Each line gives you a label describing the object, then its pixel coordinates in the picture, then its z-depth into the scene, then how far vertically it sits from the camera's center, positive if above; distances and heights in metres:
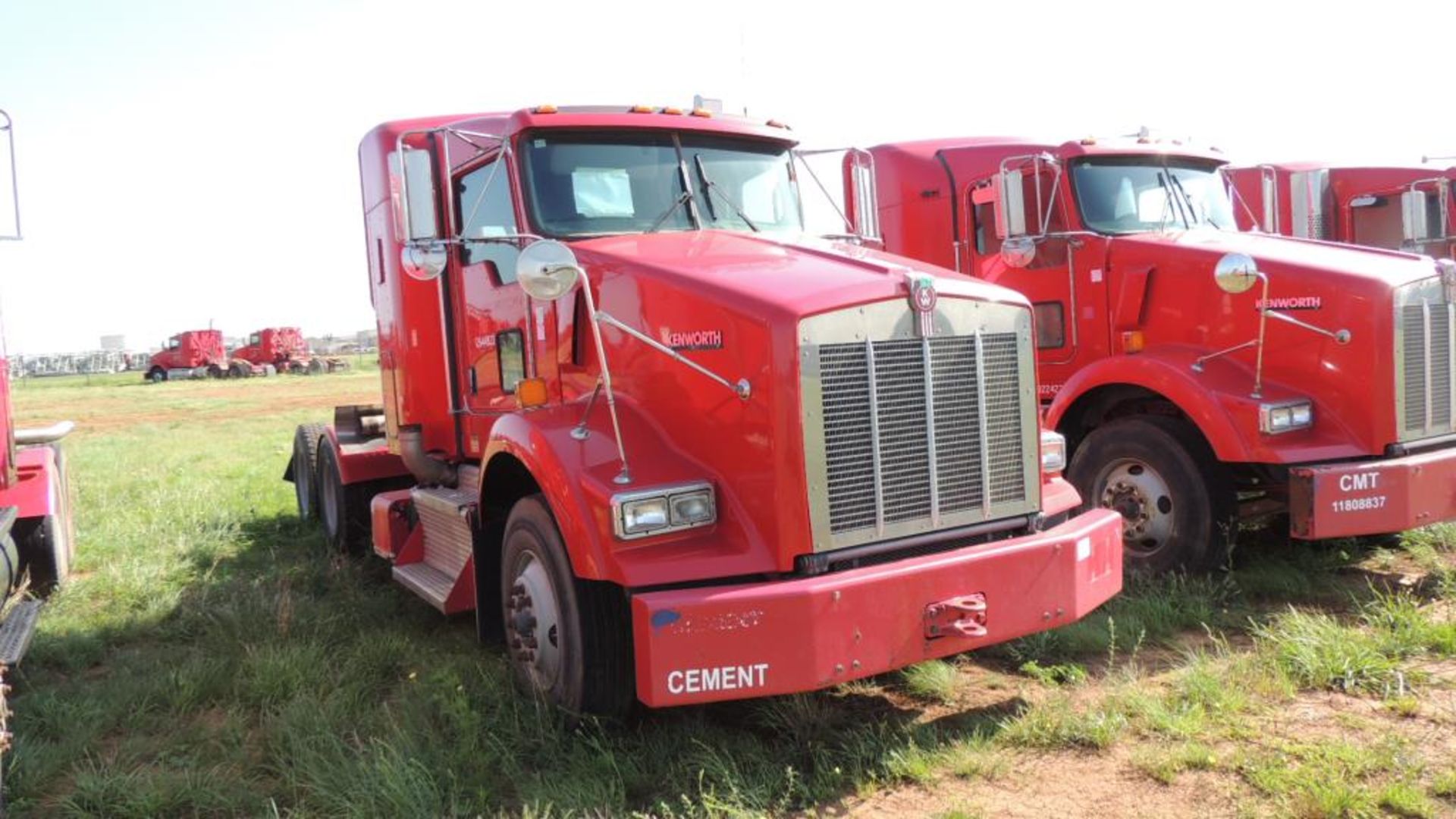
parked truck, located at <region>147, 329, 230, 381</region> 51.88 +0.11
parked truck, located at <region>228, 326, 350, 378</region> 53.44 +0.06
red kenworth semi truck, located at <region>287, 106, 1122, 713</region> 3.65 -0.48
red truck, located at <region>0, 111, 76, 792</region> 5.37 -0.94
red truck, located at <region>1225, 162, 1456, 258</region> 10.62 +0.77
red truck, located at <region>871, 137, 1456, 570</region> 5.77 -0.42
